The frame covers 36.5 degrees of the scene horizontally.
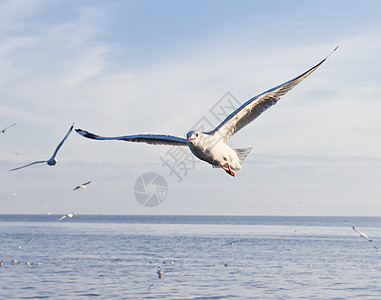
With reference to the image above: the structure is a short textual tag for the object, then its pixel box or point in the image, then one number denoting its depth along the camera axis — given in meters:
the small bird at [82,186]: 28.22
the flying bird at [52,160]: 24.08
